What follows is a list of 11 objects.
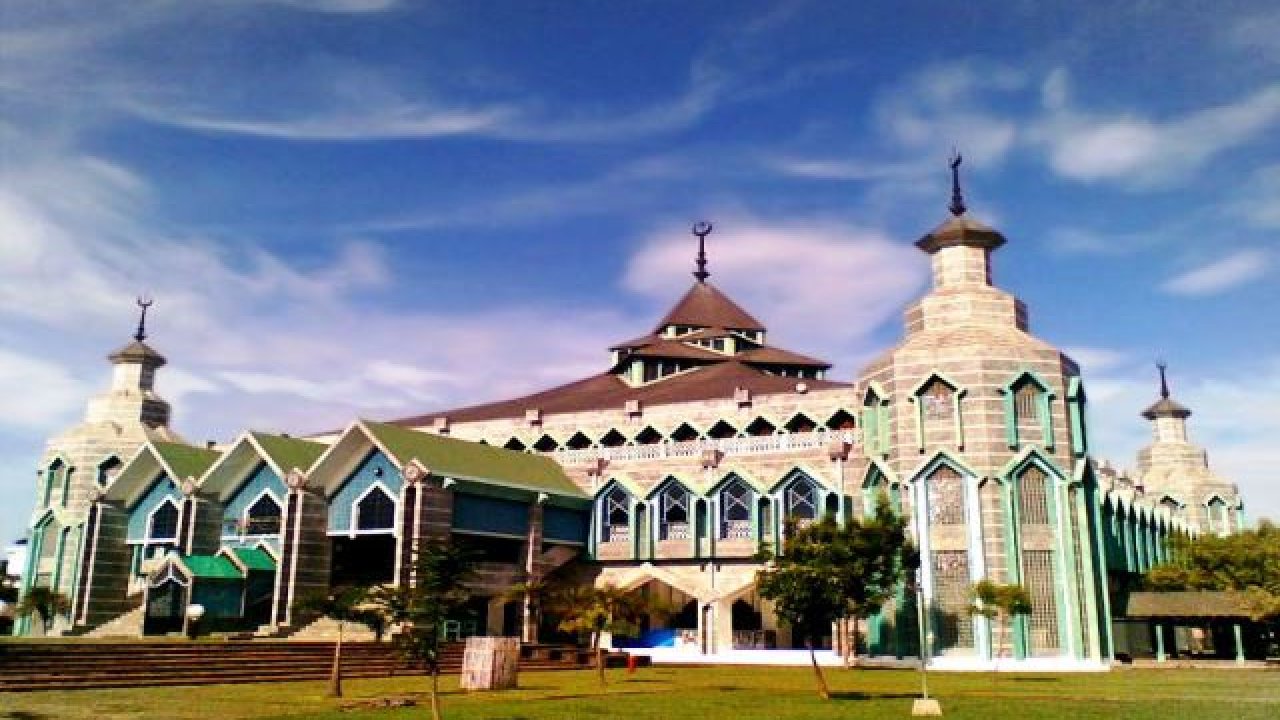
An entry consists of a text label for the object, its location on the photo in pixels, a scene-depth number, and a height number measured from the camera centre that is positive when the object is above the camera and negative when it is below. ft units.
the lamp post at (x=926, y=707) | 62.64 -4.99
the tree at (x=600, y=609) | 100.78 +1.00
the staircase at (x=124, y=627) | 134.16 -1.39
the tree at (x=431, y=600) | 59.21 +1.03
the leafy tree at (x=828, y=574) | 86.12 +3.85
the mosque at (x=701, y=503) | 123.24 +15.40
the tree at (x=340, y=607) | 74.84 +0.79
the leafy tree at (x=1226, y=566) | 143.23 +8.26
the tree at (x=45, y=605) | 136.05 +1.41
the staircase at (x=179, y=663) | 80.48 -3.98
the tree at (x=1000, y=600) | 102.37 +2.18
